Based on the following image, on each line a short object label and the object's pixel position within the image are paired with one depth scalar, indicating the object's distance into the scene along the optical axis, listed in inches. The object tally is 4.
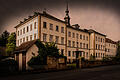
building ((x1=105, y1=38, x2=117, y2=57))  2696.9
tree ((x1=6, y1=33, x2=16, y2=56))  1639.5
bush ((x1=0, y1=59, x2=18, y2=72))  588.5
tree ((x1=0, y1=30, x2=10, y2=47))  2546.8
